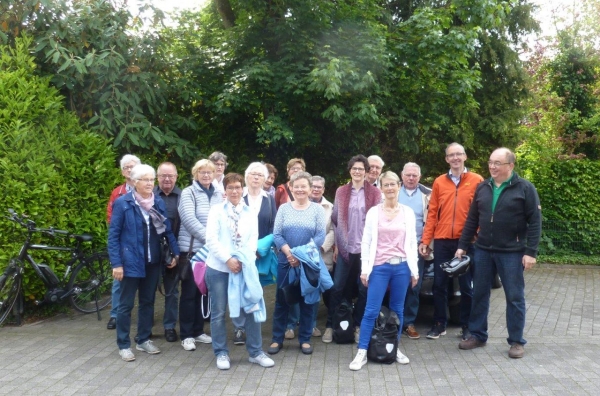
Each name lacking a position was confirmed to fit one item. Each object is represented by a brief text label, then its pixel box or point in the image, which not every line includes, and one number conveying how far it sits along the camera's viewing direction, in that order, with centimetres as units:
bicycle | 666
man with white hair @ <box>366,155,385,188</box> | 674
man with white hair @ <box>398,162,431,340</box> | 652
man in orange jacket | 637
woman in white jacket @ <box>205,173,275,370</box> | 543
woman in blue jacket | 556
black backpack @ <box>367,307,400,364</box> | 555
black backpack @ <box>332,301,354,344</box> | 620
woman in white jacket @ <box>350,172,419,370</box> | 552
